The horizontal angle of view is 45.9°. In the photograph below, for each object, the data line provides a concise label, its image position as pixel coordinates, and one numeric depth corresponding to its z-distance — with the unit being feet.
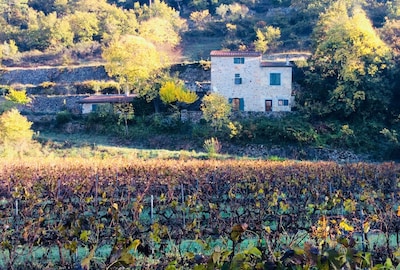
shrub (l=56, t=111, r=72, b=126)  103.16
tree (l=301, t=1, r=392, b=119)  93.71
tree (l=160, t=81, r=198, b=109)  101.50
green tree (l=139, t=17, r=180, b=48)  160.79
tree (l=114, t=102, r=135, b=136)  99.35
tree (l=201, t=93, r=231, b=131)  93.45
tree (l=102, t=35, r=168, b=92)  109.40
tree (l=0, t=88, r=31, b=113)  110.08
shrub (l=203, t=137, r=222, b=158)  81.32
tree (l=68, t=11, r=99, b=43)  175.98
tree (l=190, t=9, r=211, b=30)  184.65
